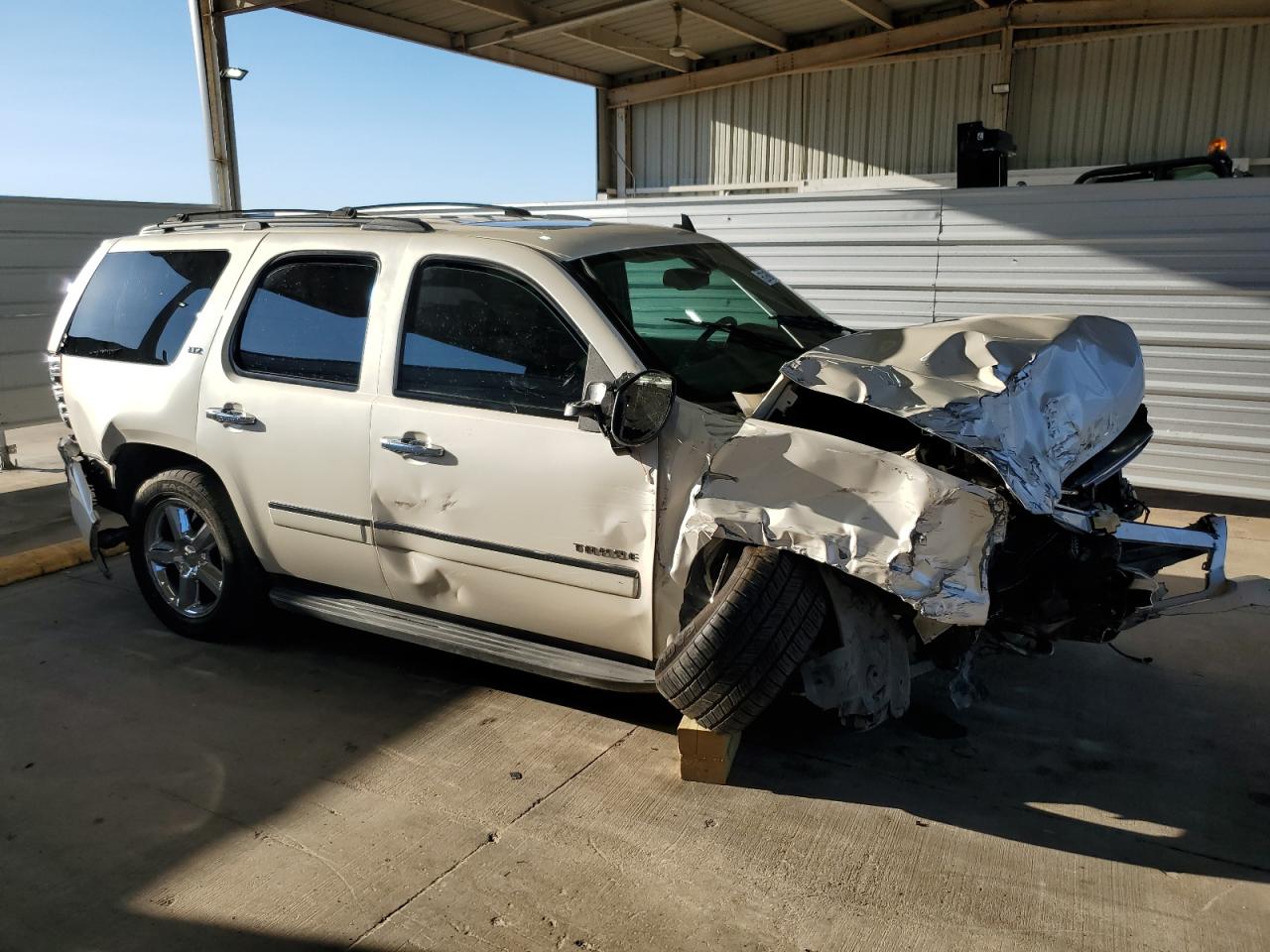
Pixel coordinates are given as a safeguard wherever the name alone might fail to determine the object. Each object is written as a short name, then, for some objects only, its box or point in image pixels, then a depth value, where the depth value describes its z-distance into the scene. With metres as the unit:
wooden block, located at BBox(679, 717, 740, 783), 3.39
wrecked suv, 3.02
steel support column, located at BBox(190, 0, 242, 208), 11.28
